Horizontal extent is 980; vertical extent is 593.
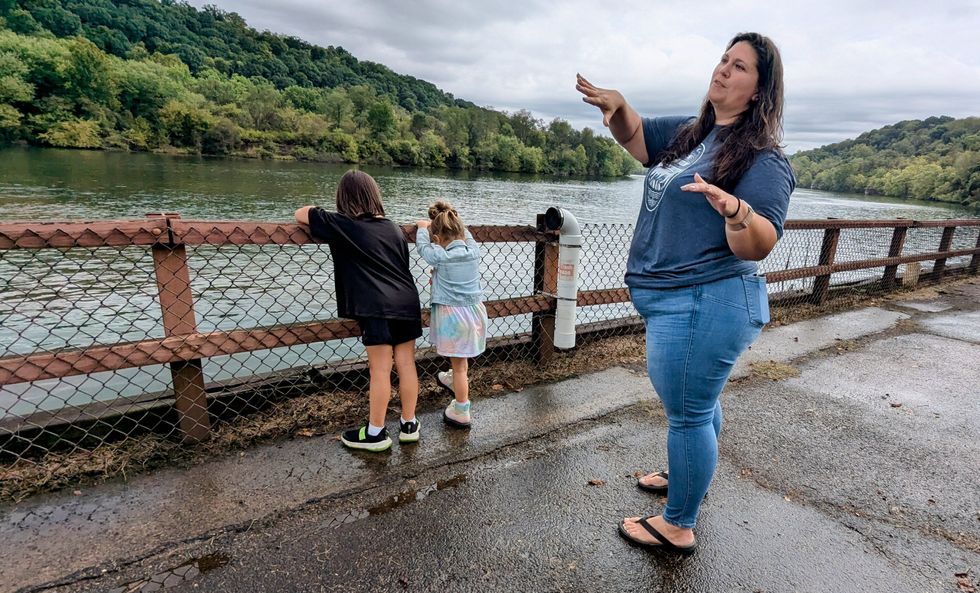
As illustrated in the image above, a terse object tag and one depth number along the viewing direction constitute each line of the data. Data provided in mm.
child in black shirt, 2662
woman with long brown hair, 1678
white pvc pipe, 3803
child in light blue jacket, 2963
